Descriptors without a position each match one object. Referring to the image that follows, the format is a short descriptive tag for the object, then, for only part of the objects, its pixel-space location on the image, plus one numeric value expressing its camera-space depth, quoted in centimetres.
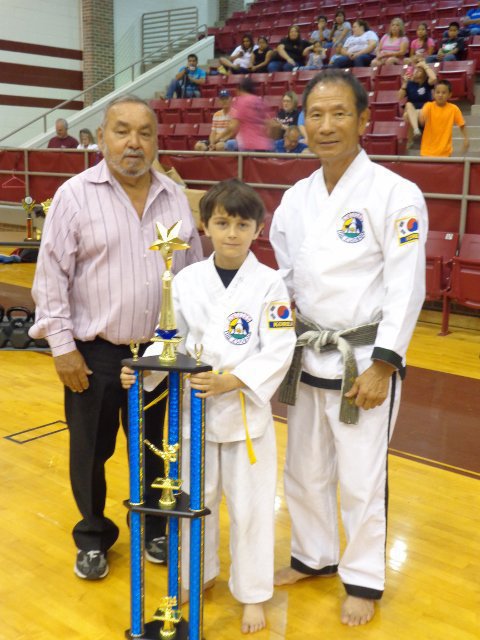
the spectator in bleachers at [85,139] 1031
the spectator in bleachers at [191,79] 1250
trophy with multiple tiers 181
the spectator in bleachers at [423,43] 985
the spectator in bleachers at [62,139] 1095
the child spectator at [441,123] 754
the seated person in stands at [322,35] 1156
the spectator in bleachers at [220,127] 912
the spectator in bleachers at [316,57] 1104
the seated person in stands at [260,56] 1208
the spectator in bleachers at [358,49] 1043
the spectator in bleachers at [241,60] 1246
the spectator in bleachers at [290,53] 1166
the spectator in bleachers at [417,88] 842
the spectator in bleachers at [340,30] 1109
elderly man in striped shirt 218
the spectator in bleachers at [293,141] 800
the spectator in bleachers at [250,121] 800
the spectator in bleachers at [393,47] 996
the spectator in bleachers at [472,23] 992
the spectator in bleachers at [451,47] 949
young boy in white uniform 199
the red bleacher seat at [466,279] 564
